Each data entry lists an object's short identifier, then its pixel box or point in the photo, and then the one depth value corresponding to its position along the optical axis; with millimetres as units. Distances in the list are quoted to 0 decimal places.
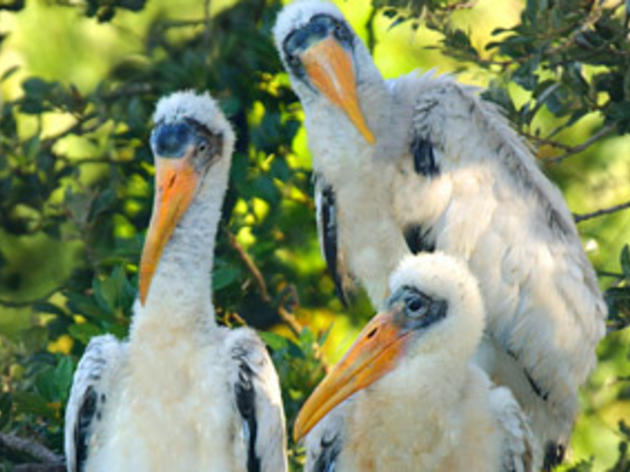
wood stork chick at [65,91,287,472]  8461
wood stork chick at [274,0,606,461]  10484
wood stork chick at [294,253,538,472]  8172
